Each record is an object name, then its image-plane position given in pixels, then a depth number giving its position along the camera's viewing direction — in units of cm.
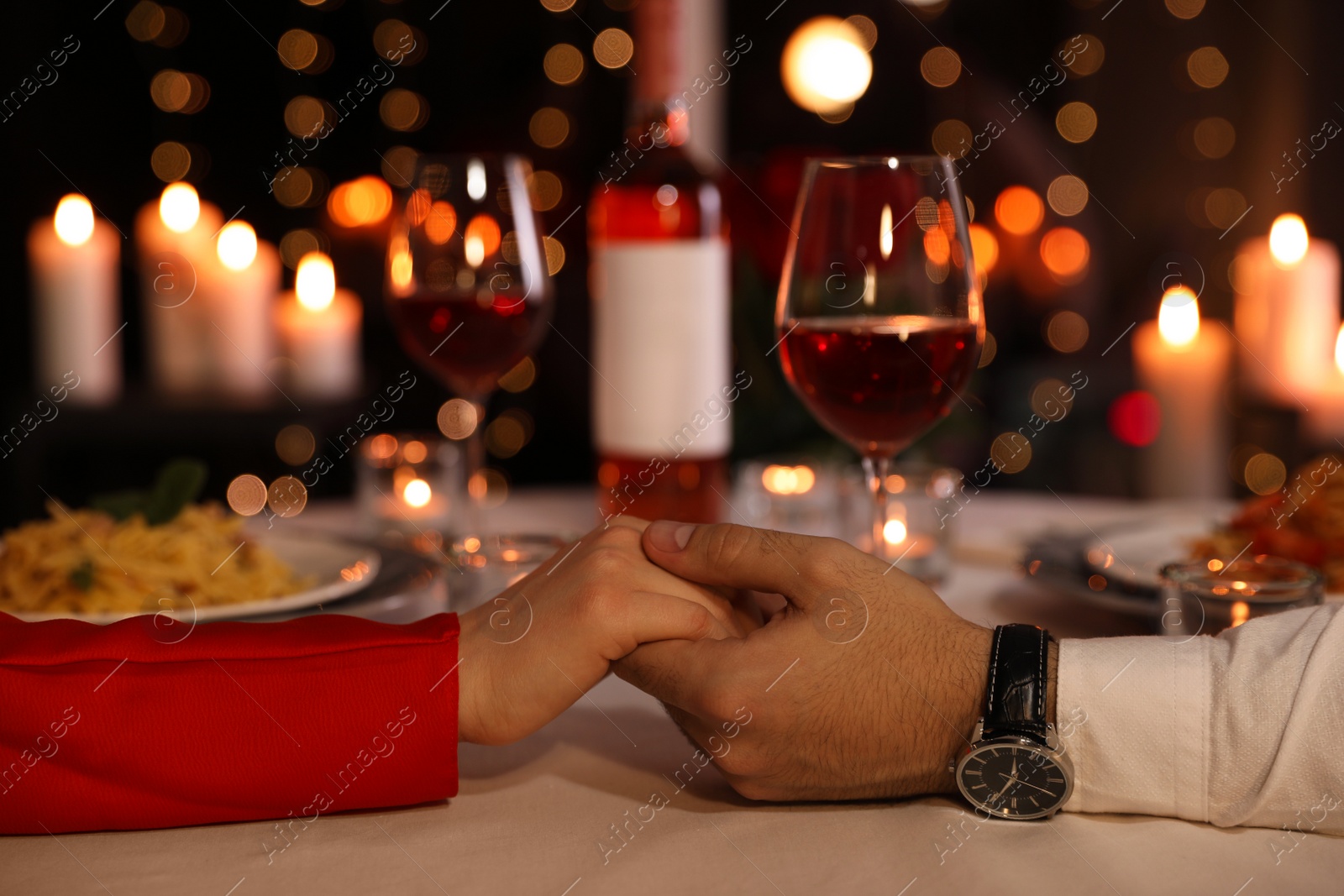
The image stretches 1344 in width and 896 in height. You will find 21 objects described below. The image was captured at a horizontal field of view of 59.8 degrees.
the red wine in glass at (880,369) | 79
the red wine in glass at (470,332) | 103
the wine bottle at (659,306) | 109
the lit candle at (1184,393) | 206
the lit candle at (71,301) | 243
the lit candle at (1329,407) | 162
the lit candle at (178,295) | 253
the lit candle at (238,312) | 252
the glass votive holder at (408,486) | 125
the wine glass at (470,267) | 101
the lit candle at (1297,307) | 185
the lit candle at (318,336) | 257
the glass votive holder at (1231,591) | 71
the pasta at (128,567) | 77
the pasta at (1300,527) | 86
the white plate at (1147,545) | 89
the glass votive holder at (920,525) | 103
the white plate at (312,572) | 72
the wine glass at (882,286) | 79
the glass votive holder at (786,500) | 122
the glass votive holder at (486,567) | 82
